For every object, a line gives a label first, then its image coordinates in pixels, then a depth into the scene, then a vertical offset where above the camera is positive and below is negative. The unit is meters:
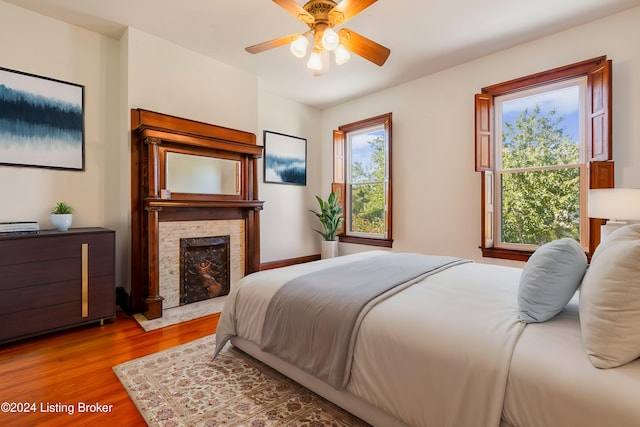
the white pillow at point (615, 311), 0.92 -0.32
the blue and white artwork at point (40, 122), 2.67 +0.86
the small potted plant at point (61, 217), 2.64 -0.04
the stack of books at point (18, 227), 2.36 -0.12
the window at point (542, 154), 2.78 +0.62
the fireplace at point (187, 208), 3.03 +0.05
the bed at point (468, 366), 0.89 -0.54
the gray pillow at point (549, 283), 1.24 -0.30
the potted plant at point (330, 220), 4.96 -0.14
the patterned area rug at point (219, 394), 1.53 -1.06
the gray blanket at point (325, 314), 1.38 -0.53
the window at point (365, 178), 4.57 +0.56
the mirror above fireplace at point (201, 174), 3.32 +0.45
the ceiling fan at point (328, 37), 2.05 +1.35
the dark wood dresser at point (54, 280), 2.30 -0.57
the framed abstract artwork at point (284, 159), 4.69 +0.88
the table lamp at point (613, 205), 2.24 +0.05
